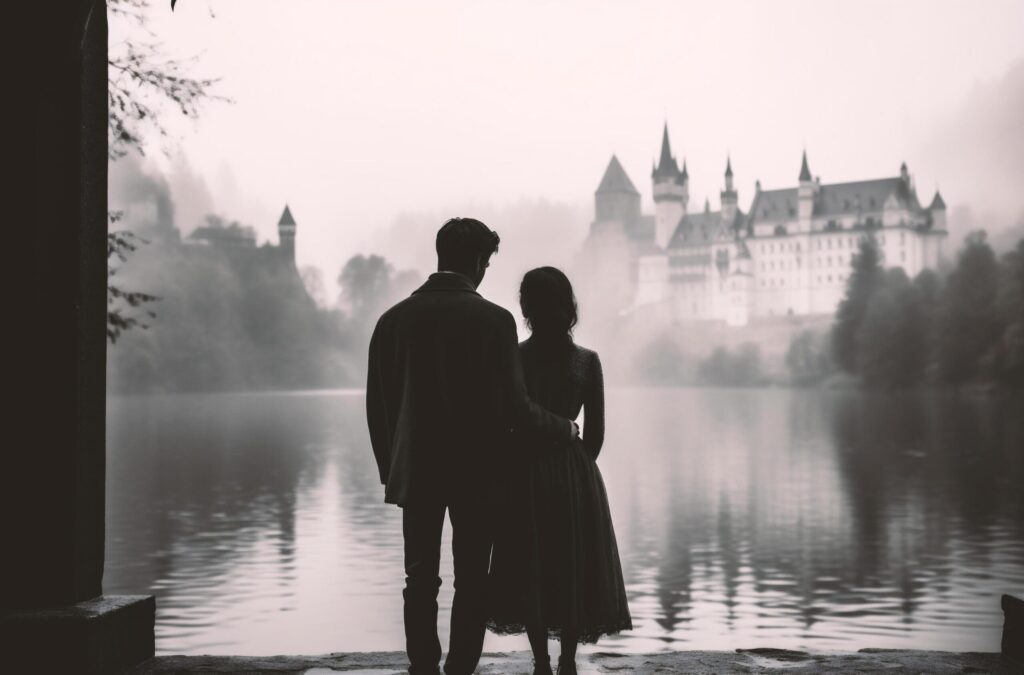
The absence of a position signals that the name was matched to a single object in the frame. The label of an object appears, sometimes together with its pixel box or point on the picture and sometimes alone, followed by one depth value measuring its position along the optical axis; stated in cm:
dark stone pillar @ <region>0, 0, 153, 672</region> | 379
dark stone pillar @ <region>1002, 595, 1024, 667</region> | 422
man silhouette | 345
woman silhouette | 373
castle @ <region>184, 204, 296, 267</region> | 12038
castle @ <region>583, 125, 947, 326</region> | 11406
